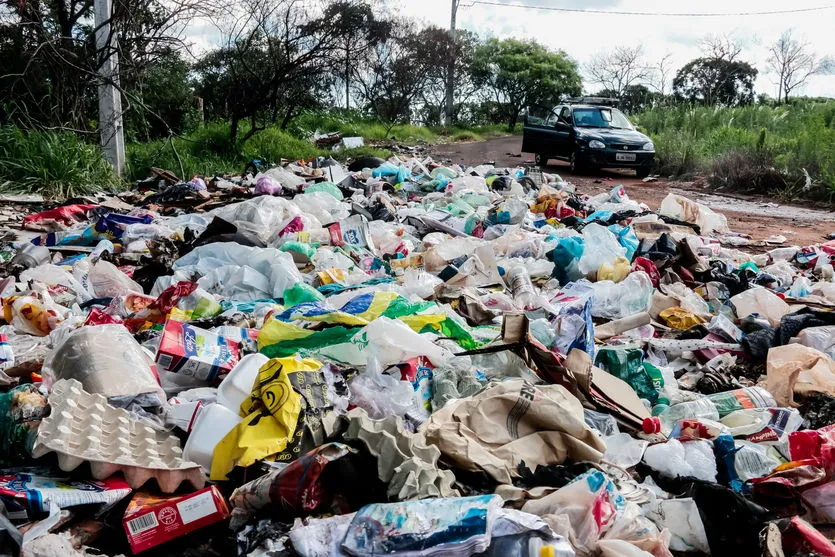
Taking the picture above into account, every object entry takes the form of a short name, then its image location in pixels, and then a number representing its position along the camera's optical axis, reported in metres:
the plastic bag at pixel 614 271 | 4.47
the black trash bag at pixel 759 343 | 3.44
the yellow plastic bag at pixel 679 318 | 3.84
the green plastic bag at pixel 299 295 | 3.70
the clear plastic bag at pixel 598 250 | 4.67
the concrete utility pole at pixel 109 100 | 8.76
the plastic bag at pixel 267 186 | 7.27
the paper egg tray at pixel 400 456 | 1.78
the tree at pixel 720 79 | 29.53
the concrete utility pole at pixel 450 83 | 26.48
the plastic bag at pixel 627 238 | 5.06
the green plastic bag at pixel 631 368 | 2.88
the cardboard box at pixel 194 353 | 2.53
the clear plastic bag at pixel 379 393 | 2.41
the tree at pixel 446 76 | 26.42
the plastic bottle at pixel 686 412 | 2.69
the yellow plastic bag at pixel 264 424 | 1.97
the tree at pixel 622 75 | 32.19
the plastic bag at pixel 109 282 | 3.98
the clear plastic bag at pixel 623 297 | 4.07
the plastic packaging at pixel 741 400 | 2.74
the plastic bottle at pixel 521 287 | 3.98
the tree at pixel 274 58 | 12.76
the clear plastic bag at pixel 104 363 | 2.29
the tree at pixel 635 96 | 28.38
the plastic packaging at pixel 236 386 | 2.28
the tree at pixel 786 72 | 29.30
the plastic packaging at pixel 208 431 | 2.03
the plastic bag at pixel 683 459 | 2.17
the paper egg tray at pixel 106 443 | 1.88
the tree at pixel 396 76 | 23.66
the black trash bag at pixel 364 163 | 9.97
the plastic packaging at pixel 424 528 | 1.53
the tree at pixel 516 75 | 30.34
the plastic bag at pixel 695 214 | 6.75
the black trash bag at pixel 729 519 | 1.84
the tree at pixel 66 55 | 8.85
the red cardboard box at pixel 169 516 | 1.73
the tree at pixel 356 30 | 15.60
